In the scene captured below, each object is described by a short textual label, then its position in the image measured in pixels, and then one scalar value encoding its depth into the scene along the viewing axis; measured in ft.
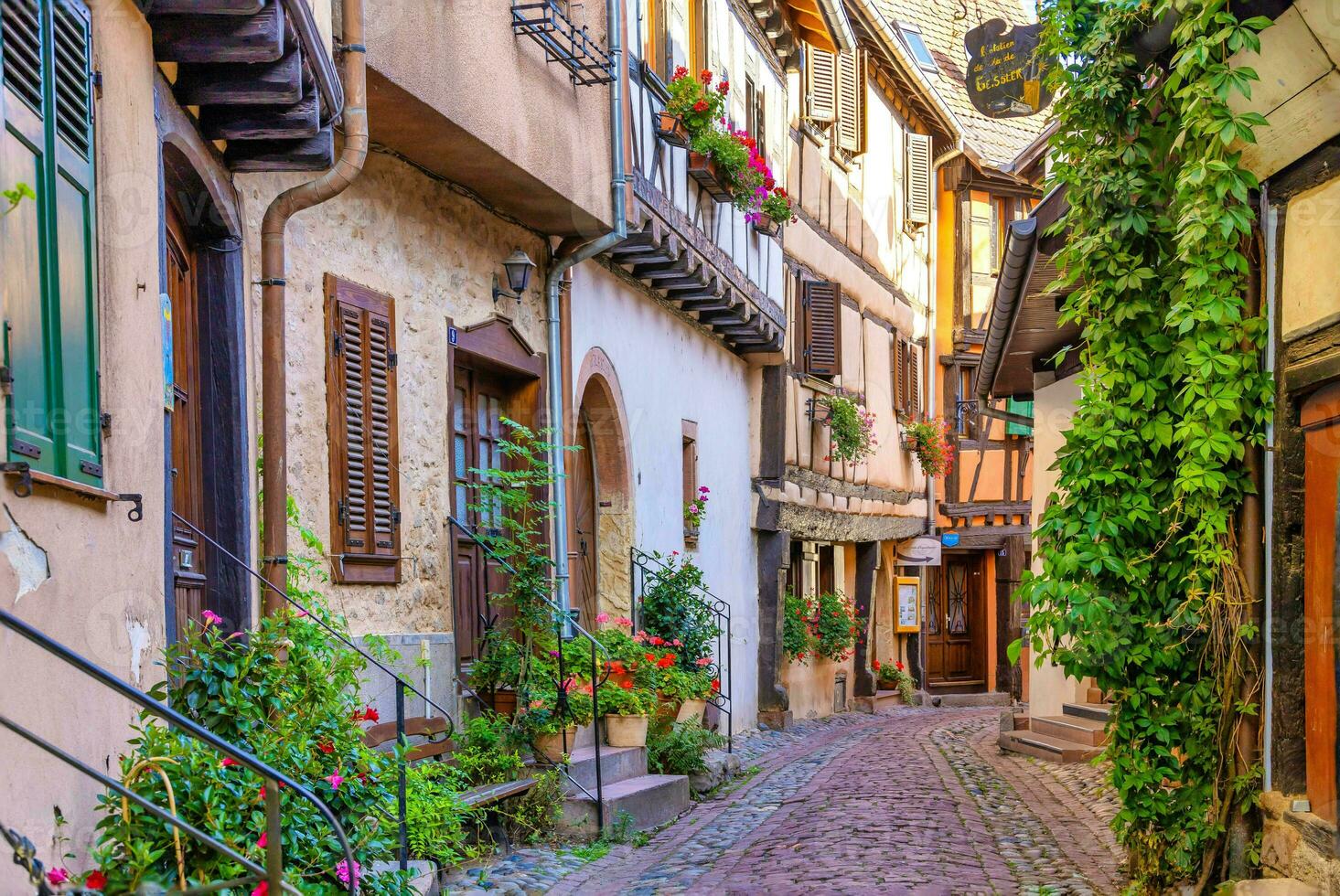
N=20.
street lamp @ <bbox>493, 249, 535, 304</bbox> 30.30
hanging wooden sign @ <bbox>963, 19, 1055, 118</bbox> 38.29
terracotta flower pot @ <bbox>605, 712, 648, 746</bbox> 30.19
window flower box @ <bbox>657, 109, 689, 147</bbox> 36.63
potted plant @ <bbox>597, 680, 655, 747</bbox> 29.86
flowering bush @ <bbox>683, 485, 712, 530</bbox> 43.93
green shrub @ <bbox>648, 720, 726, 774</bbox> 32.45
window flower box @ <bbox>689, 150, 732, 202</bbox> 39.19
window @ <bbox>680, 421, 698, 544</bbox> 44.16
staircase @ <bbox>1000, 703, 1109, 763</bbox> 36.76
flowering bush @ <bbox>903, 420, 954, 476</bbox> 70.38
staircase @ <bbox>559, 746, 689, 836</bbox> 26.48
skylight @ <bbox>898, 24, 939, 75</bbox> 83.87
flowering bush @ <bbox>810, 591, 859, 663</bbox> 57.00
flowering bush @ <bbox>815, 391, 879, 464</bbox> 57.36
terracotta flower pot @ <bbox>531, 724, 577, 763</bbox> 27.48
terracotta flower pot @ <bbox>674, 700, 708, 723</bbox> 38.34
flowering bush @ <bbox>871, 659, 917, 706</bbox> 69.10
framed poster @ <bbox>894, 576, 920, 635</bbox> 71.61
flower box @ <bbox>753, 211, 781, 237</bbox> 46.83
